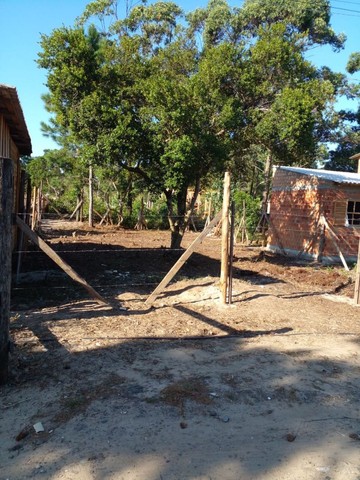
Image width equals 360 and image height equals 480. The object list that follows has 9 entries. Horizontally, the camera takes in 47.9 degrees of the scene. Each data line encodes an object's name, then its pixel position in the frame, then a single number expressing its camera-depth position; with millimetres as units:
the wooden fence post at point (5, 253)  3883
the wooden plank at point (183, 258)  7203
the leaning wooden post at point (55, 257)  5738
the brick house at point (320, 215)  15203
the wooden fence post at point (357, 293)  8432
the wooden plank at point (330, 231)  14109
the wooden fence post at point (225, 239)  7328
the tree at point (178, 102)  10031
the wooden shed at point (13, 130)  6281
